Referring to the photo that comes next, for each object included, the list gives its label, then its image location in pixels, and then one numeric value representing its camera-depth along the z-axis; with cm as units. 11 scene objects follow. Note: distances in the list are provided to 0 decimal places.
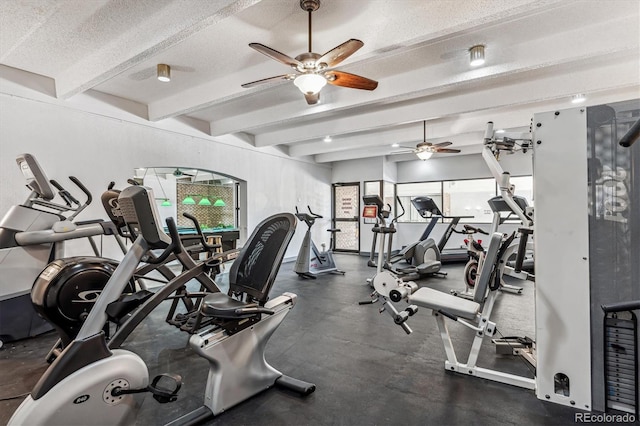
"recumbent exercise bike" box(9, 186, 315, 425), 139
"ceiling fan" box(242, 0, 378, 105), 241
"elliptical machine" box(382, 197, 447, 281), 581
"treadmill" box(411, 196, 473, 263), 597
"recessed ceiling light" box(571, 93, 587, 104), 435
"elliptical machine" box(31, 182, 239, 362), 225
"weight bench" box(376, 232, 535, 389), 227
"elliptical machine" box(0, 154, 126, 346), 297
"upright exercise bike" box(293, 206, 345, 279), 595
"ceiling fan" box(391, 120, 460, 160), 569
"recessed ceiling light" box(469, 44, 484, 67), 313
